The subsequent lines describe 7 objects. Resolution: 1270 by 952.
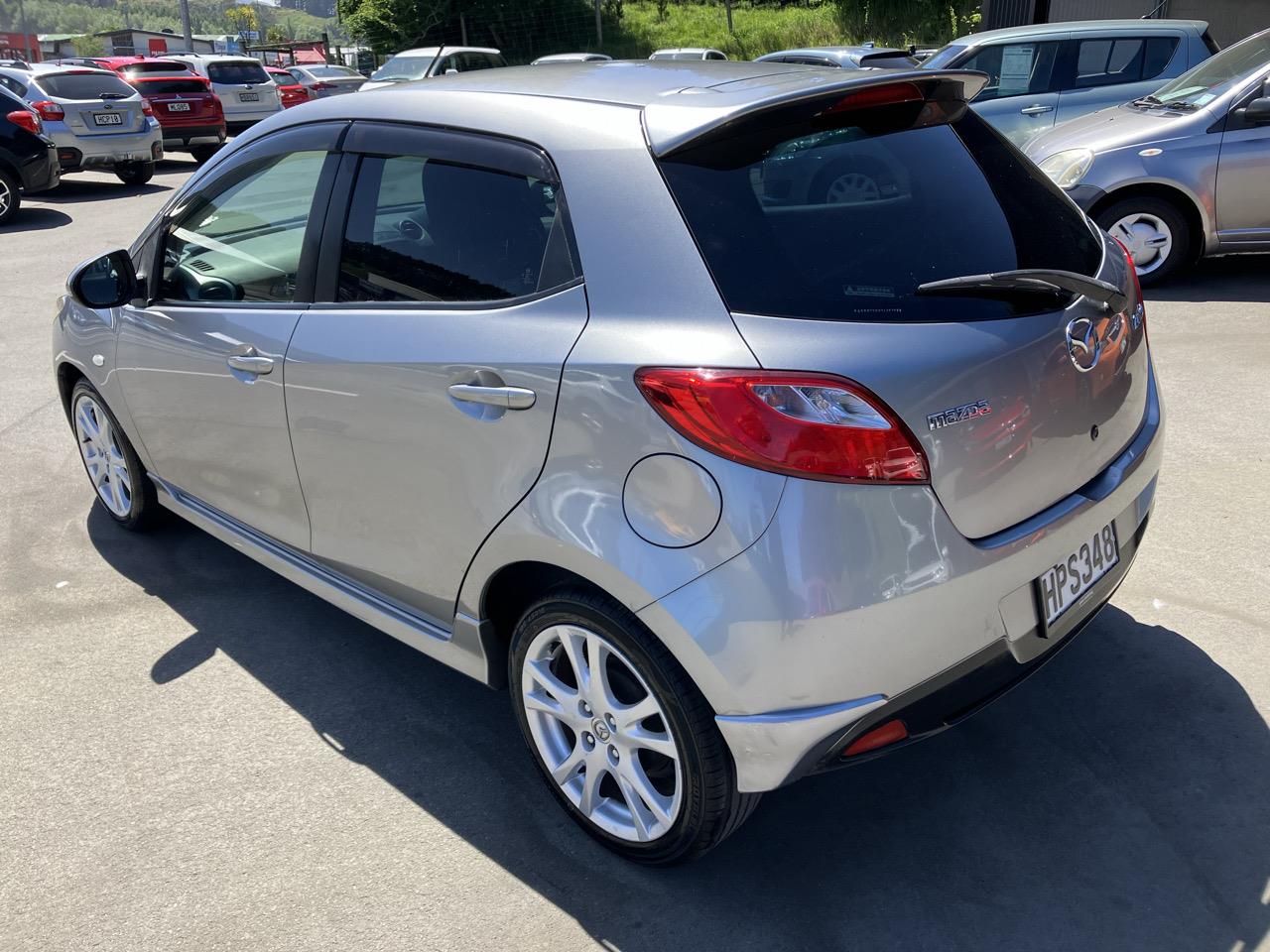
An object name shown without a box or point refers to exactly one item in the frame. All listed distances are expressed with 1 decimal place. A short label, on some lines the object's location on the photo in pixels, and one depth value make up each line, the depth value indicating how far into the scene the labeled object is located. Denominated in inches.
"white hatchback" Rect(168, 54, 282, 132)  820.0
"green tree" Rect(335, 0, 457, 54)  1441.9
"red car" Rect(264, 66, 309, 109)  958.4
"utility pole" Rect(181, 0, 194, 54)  1368.1
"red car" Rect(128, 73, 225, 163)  703.7
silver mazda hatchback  85.8
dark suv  499.8
